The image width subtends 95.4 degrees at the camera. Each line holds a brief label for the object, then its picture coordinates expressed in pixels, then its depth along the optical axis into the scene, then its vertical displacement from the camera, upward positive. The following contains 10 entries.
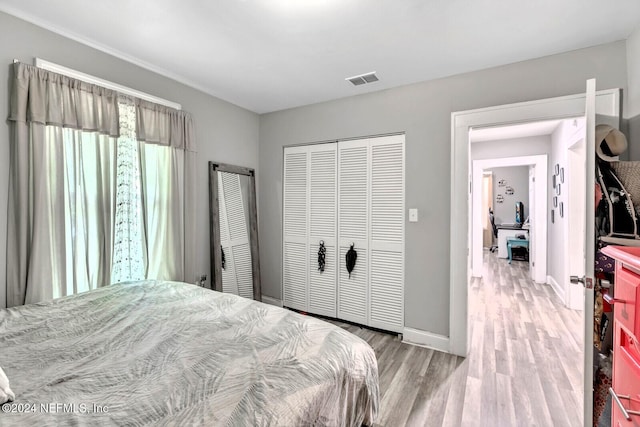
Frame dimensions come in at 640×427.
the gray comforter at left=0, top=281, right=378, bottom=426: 0.94 -0.63
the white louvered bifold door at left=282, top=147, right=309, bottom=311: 3.57 -0.22
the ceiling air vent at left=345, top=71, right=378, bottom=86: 2.68 +1.25
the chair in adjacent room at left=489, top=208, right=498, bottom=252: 8.62 -0.53
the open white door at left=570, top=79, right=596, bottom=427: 1.45 -0.23
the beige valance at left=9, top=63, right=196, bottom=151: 1.84 +0.75
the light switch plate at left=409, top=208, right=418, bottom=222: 2.83 -0.04
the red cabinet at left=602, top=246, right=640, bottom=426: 0.96 -0.47
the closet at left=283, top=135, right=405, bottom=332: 3.00 -0.20
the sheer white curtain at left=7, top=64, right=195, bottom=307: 1.86 +0.16
